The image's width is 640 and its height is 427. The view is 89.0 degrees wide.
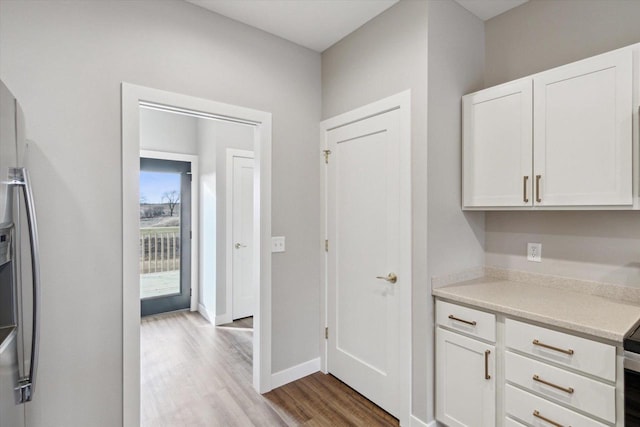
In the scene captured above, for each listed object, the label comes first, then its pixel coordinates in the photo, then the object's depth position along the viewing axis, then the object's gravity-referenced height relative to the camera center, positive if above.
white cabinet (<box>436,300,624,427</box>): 1.40 -0.80
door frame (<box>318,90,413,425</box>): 2.09 -0.21
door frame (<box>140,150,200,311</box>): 4.47 -0.19
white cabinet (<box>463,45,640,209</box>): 1.58 +0.41
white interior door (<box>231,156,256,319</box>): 4.08 -0.30
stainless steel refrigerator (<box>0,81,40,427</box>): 1.05 -0.22
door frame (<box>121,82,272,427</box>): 1.91 +0.08
